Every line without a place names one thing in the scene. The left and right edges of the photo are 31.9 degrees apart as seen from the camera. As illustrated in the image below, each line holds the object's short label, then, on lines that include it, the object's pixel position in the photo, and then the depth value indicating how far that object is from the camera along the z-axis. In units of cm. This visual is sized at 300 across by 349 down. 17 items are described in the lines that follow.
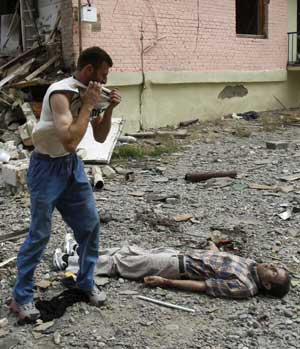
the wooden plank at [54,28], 1045
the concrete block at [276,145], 968
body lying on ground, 374
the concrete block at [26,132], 915
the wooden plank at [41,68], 1016
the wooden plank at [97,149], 833
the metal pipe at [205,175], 741
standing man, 305
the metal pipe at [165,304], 360
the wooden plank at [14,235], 502
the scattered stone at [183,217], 561
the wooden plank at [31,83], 991
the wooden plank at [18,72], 1010
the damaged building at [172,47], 1048
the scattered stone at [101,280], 398
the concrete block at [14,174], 679
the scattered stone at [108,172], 779
